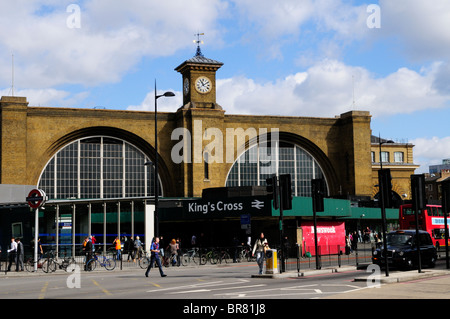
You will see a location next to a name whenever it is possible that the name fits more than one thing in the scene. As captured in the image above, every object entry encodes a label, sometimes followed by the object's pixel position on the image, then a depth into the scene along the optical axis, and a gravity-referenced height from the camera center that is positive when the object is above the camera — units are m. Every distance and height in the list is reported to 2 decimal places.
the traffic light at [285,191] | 25.17 +1.14
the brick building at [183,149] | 56.72 +7.21
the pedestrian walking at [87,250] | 31.37 -1.42
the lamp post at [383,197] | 21.11 +0.68
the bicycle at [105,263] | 31.89 -2.14
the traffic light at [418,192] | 23.20 +0.91
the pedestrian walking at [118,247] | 37.30 -1.54
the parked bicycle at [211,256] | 36.44 -2.15
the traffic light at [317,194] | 26.72 +1.04
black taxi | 26.27 -1.51
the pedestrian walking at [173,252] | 33.38 -1.71
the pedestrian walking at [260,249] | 25.64 -1.28
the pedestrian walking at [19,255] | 31.21 -1.60
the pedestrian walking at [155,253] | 25.31 -1.32
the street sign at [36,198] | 30.16 +1.24
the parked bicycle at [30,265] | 31.38 -2.13
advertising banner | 41.83 -1.18
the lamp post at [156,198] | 33.53 +1.23
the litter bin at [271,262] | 24.92 -1.75
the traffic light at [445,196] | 27.17 +0.86
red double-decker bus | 40.91 -0.32
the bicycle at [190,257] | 36.25 -2.18
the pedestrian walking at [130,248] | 37.34 -1.65
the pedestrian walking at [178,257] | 34.59 -2.06
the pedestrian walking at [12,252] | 31.08 -1.43
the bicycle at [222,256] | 36.50 -2.15
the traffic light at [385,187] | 21.27 +1.03
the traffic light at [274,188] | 25.06 +1.25
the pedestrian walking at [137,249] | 36.42 -1.67
